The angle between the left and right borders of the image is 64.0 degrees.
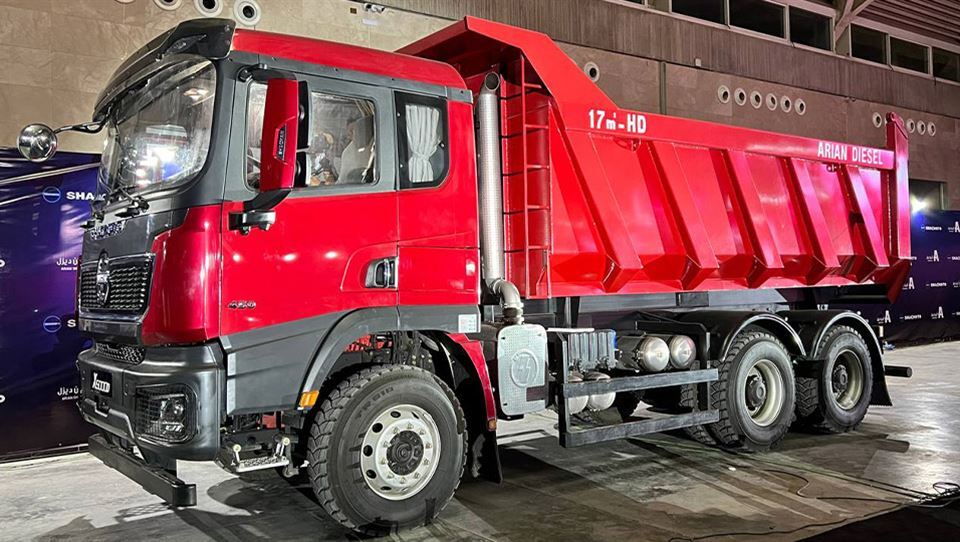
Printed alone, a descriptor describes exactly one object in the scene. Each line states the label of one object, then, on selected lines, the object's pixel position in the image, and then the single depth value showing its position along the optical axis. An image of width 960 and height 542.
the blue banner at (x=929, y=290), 17.08
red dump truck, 4.45
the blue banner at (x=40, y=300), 7.97
